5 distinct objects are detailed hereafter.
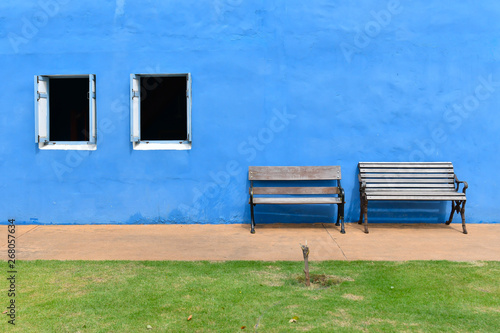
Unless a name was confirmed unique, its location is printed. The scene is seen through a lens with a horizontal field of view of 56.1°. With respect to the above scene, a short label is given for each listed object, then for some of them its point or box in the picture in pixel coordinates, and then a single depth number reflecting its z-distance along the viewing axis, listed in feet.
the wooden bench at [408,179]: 23.62
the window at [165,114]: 40.75
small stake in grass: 14.12
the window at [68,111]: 36.94
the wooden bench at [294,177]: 23.77
